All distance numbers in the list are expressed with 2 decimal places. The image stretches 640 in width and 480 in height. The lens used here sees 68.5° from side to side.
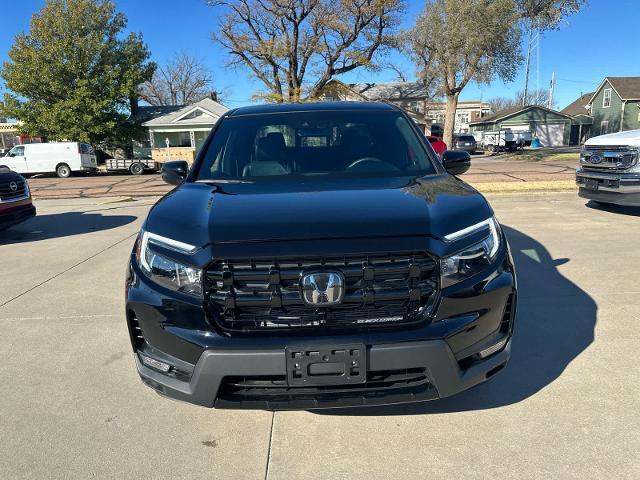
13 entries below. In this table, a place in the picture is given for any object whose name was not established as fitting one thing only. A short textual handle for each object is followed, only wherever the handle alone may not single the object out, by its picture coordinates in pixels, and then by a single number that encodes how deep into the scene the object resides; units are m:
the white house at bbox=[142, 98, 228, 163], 36.41
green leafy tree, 30.03
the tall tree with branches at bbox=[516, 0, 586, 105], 23.64
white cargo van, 26.61
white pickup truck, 7.70
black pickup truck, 2.04
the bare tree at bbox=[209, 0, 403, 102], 29.73
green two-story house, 45.12
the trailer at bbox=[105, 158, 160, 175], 27.44
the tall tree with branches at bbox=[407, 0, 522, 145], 22.66
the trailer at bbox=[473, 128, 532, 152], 36.22
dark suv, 7.69
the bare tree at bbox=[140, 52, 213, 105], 62.28
